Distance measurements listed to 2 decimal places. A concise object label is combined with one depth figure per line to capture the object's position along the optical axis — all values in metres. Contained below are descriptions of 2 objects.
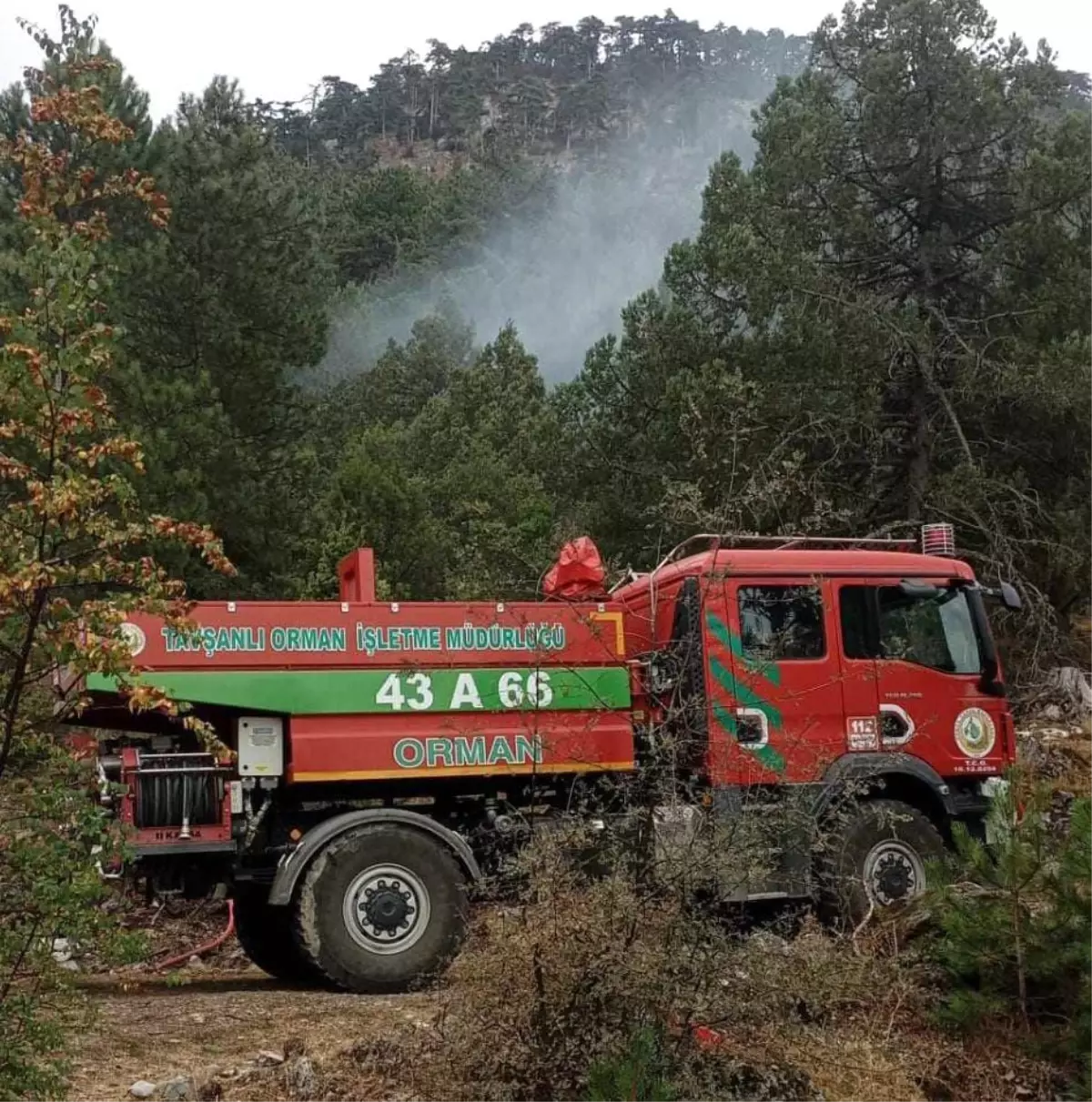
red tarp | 9.28
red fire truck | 7.77
